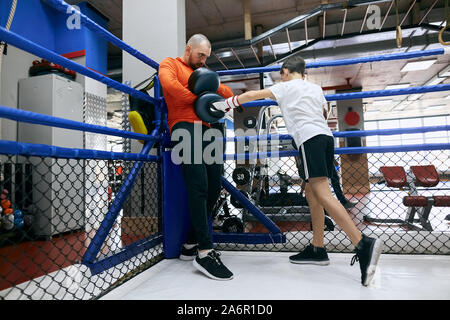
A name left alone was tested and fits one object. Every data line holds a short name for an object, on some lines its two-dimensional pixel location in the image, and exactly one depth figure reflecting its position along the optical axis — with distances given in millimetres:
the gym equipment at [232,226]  2416
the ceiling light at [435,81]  8635
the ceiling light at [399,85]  9266
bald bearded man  1480
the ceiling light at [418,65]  7016
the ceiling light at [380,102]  11016
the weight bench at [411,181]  3087
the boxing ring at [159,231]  1232
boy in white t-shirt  1417
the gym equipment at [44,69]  3154
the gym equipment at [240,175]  2845
